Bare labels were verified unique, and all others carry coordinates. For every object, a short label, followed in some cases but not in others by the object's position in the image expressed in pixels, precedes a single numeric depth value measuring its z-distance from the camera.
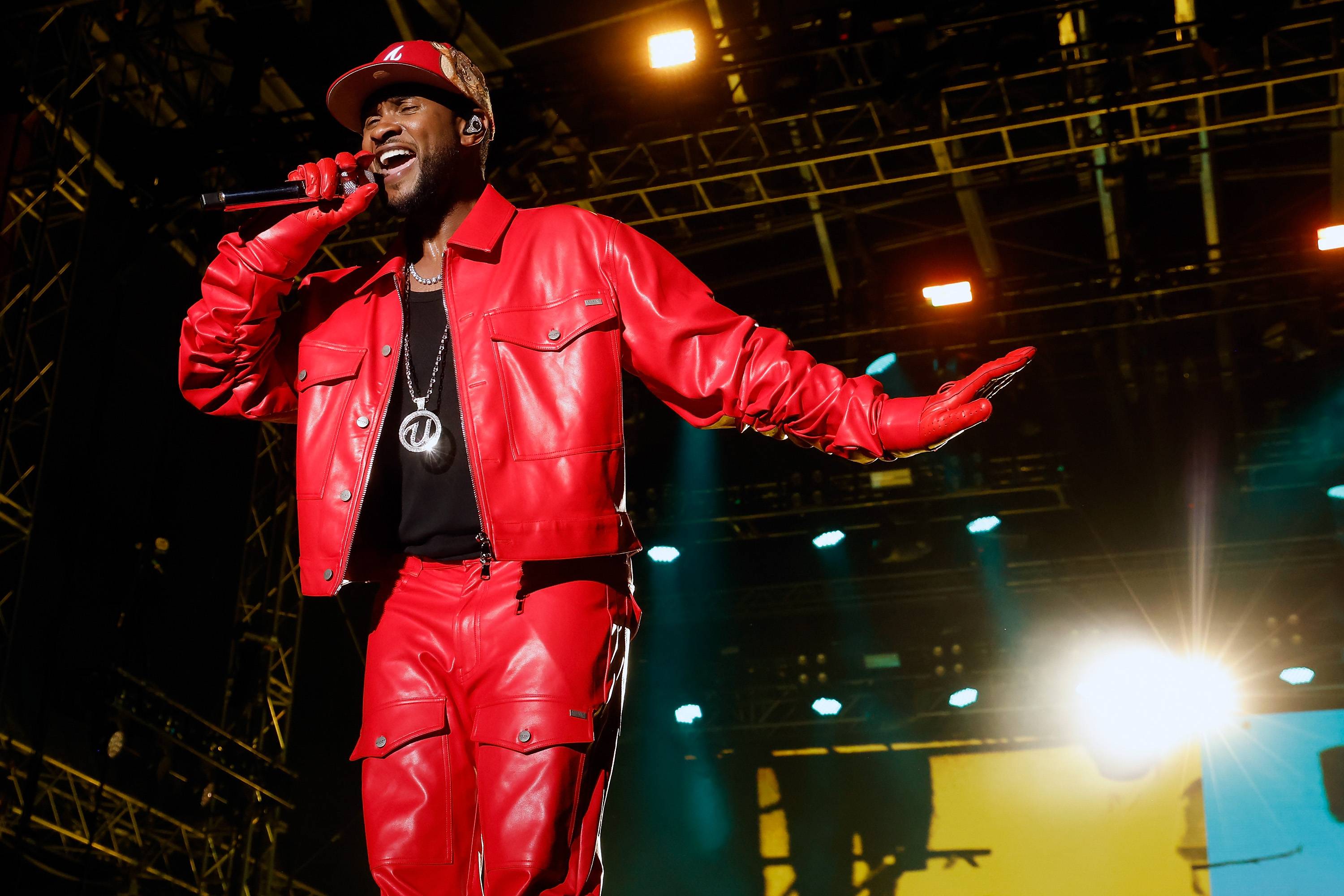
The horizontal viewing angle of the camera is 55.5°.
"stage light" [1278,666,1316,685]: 10.91
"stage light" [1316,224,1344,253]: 9.23
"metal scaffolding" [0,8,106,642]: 6.44
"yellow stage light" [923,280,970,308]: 9.72
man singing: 1.84
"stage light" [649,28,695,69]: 7.71
